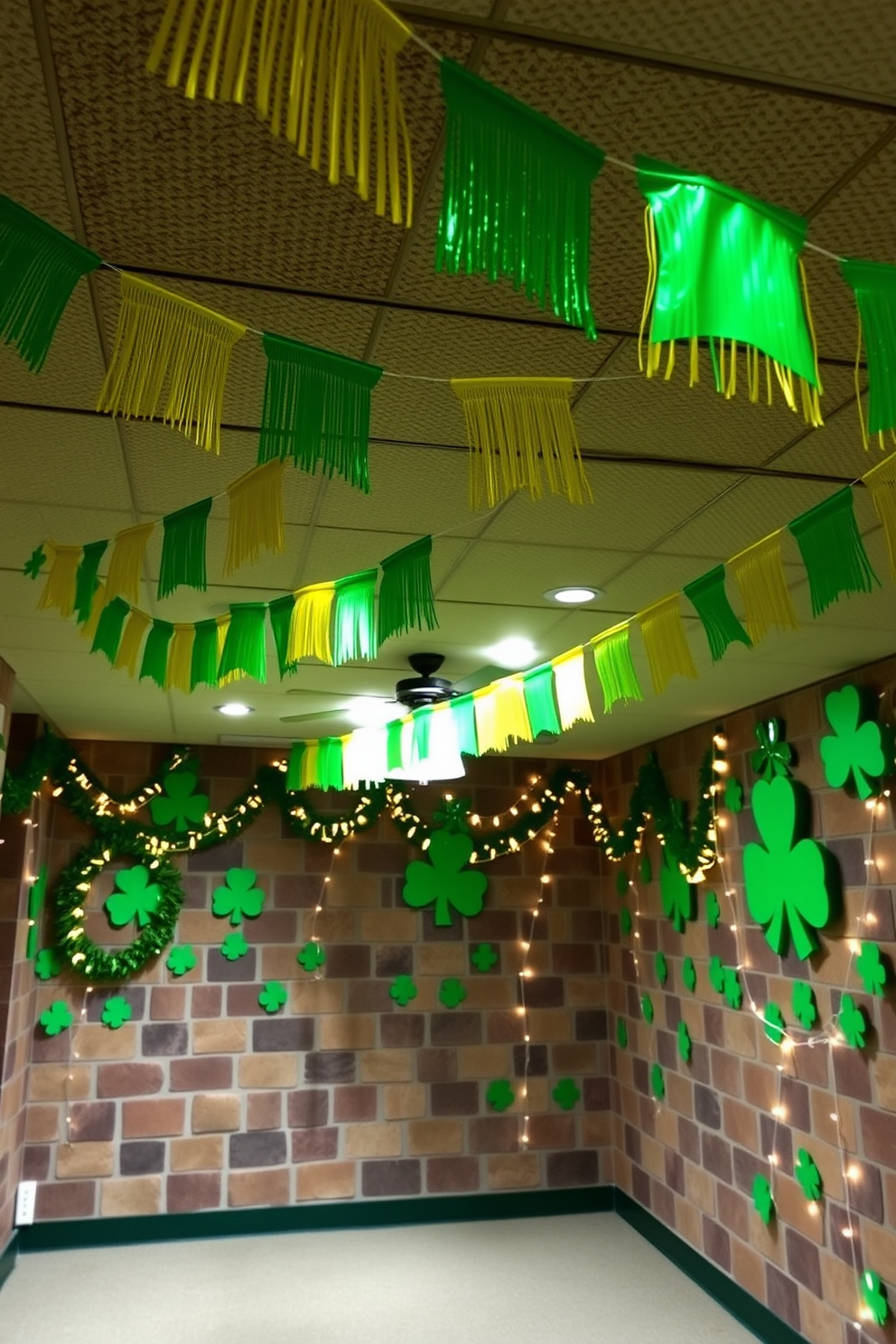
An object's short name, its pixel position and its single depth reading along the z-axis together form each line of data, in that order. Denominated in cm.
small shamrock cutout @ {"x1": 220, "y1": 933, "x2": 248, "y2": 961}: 436
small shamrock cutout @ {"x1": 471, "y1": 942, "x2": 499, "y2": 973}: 459
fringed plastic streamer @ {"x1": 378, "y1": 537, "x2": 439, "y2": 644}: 163
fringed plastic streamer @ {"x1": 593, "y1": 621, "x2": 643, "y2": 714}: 177
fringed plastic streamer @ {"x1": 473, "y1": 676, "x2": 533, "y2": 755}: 214
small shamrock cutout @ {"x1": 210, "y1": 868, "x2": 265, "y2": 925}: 441
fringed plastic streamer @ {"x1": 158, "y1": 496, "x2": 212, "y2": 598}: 146
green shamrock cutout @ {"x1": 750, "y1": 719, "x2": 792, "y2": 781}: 327
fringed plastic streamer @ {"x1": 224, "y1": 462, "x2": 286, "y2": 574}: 129
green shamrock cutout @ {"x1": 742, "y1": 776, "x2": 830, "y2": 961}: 303
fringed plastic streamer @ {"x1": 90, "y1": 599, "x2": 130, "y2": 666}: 181
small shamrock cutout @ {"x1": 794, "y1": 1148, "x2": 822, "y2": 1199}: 298
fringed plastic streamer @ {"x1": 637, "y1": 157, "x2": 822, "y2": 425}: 68
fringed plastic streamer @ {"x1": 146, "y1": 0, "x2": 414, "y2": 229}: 60
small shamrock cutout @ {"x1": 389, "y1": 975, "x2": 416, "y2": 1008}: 448
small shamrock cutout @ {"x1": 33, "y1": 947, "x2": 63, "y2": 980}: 415
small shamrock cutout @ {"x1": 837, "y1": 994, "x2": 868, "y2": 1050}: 281
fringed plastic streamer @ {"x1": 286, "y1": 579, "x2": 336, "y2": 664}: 178
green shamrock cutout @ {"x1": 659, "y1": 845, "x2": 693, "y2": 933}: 387
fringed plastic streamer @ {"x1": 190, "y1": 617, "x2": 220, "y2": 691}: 195
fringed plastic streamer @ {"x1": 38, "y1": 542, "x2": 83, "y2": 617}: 166
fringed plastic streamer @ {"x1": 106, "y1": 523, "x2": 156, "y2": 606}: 156
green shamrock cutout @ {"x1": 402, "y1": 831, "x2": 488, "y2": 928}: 460
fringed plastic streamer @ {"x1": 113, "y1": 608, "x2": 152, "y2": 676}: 187
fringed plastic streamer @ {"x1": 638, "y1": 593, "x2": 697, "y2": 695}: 165
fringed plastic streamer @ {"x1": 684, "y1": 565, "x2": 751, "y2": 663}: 155
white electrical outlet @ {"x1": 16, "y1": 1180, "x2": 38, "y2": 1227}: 392
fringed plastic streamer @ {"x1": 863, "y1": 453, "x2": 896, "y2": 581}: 124
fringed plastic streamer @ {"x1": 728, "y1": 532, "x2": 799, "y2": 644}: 145
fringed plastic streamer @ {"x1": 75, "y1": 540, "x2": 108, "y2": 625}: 163
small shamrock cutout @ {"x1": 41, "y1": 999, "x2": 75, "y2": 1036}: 412
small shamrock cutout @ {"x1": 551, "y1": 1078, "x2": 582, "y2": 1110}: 451
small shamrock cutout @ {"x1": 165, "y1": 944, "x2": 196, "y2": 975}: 429
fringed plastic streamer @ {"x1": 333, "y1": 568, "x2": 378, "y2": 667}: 176
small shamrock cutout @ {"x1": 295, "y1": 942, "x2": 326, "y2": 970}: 443
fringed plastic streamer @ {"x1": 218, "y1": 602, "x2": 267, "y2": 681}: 185
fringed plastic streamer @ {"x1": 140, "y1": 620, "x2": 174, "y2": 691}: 193
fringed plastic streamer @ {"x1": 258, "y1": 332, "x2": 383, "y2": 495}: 99
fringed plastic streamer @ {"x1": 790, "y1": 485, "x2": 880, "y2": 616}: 132
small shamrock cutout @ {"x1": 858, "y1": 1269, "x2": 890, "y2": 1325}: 264
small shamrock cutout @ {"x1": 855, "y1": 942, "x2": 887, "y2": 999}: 273
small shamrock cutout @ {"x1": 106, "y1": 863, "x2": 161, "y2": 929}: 427
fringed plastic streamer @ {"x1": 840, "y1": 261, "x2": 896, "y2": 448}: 82
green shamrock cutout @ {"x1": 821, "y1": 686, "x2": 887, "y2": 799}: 280
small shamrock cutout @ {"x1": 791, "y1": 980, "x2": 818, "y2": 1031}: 305
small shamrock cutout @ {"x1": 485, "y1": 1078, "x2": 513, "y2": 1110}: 446
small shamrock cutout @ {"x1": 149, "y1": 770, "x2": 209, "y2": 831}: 442
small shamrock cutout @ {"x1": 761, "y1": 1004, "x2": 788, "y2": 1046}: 324
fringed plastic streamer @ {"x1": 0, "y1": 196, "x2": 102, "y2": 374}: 82
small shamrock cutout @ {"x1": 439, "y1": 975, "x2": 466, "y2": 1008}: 452
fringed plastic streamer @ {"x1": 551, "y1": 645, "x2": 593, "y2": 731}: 192
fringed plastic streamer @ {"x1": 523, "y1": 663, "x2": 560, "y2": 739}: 203
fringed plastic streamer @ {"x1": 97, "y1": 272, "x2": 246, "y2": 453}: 91
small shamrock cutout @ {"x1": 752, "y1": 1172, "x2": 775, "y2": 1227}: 321
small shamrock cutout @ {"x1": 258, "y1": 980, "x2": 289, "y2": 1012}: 435
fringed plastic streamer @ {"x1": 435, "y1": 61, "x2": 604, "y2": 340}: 67
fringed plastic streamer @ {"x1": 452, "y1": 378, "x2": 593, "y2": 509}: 106
